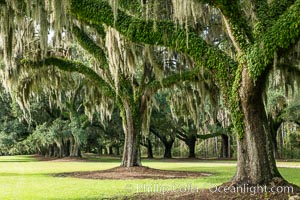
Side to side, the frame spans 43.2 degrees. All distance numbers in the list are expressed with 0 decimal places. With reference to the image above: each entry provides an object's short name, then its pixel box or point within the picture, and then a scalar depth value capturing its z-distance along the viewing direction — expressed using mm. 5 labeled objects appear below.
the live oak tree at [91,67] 8211
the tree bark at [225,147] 37538
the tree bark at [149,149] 40047
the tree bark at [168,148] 39031
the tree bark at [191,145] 38156
